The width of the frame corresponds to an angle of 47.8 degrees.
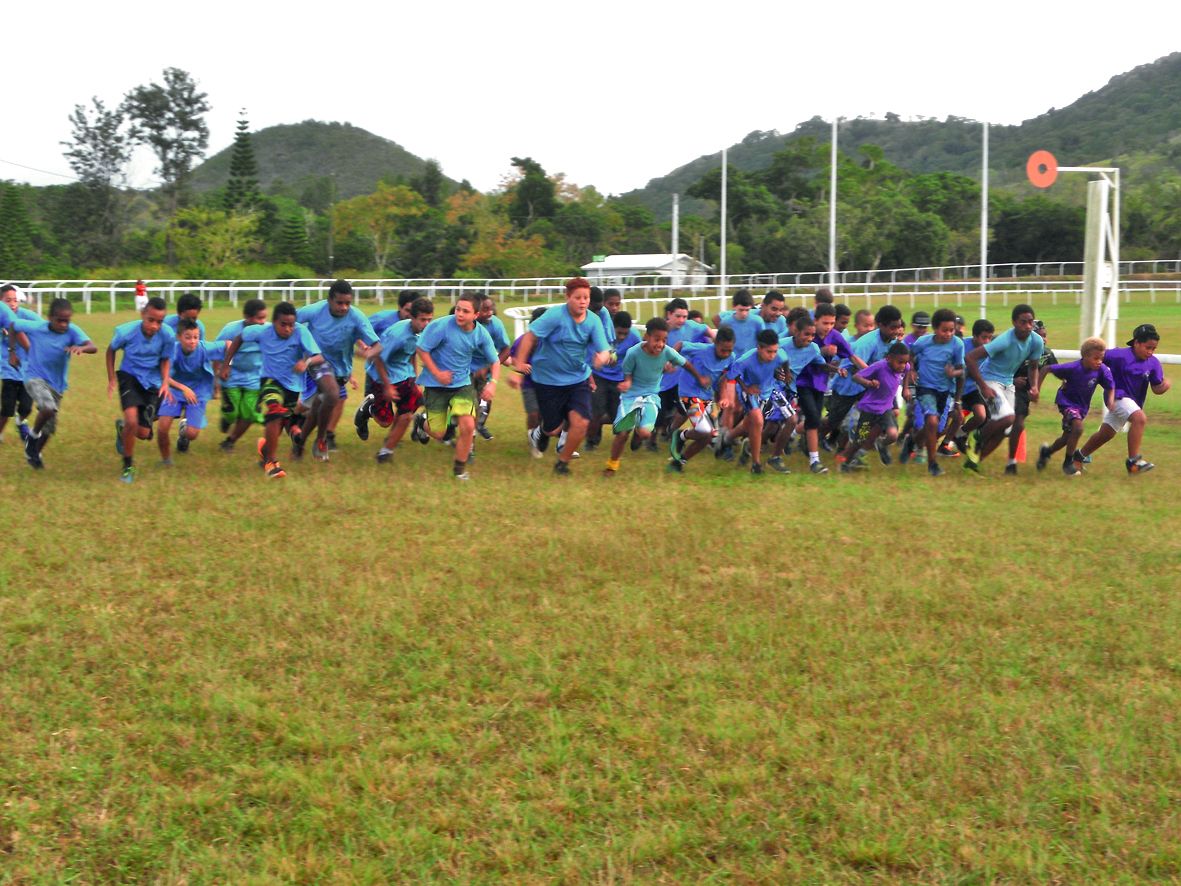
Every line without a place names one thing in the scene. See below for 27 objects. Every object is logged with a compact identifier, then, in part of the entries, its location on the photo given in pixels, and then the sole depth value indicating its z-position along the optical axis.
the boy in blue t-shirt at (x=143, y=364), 11.78
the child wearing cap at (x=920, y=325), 13.91
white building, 70.19
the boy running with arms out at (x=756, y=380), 12.52
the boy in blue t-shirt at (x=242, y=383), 12.52
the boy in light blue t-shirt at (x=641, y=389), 12.36
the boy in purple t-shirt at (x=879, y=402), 12.33
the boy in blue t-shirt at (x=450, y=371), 11.98
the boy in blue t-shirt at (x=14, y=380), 12.55
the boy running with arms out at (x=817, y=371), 12.97
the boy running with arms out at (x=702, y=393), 12.48
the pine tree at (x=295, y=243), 67.38
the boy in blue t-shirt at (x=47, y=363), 12.16
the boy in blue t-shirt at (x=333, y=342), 12.78
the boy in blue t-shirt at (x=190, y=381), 11.98
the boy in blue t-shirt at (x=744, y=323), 14.61
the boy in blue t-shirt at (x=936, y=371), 12.77
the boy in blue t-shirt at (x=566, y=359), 12.07
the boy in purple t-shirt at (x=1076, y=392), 12.46
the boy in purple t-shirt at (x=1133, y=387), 12.41
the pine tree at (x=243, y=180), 70.69
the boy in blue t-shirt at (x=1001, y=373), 12.57
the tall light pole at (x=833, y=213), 38.33
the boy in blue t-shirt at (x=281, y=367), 11.88
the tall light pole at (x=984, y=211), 36.04
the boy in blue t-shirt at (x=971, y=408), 12.70
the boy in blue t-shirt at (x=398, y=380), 13.09
